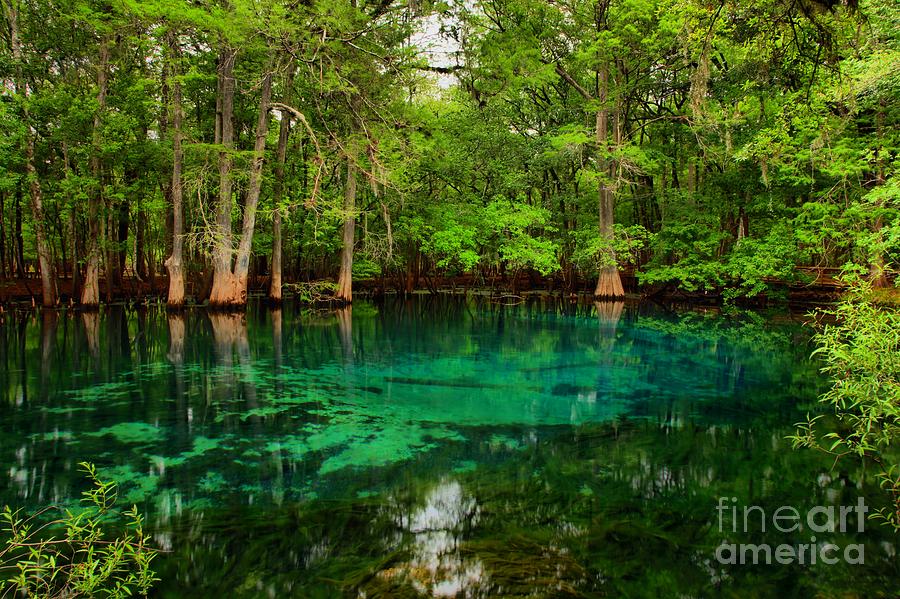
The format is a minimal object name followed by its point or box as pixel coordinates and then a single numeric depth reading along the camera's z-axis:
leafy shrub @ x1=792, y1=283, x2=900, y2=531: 4.56
